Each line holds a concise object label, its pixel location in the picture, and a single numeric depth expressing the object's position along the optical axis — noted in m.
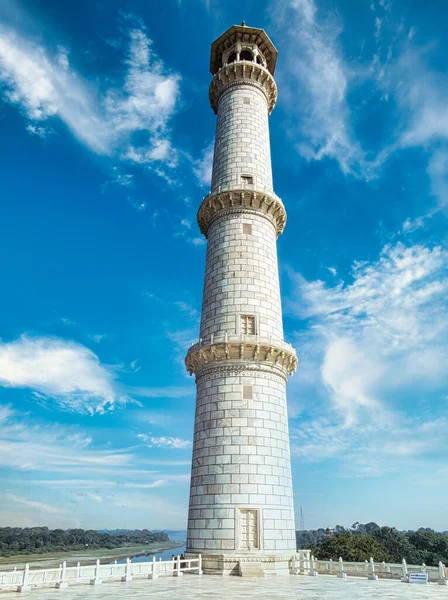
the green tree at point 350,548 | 56.53
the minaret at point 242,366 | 23.12
